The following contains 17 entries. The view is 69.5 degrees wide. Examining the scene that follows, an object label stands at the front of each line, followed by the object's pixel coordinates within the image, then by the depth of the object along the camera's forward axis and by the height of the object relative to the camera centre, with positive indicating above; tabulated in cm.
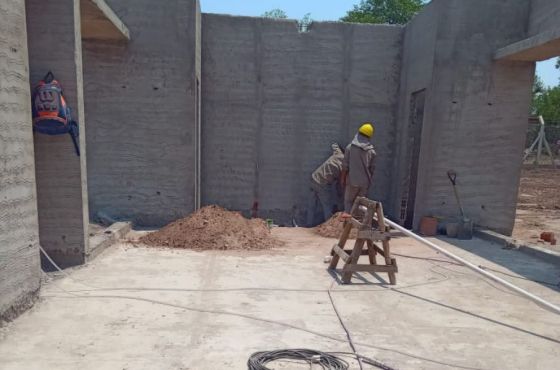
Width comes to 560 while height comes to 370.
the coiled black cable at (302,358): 307 -172
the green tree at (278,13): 3551 +1090
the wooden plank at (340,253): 520 -152
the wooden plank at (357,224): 515 -110
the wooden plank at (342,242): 557 -143
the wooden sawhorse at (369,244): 510 -136
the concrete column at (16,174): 357 -45
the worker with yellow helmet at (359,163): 794 -48
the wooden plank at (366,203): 518 -84
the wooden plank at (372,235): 511 -121
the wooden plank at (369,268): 507 -162
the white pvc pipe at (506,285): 321 -122
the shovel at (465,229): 786 -166
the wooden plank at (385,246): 516 -137
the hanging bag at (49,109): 455 +20
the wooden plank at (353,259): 509 -152
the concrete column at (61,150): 481 -29
